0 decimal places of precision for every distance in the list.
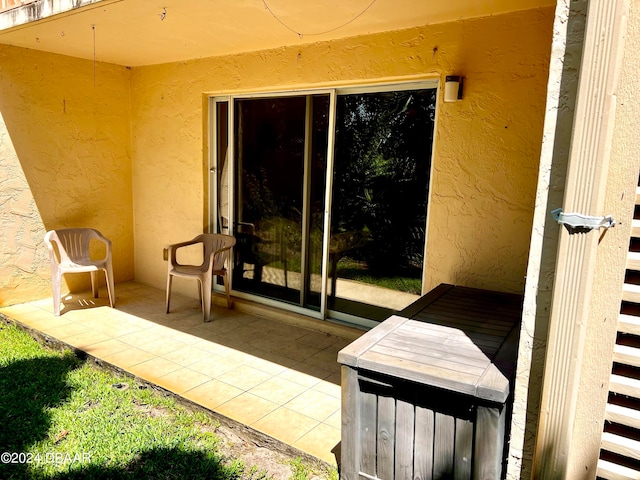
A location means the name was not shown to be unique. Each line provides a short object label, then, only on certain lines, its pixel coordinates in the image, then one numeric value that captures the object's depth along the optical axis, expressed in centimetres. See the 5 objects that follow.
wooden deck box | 190
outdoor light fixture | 339
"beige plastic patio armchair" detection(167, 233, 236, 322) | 466
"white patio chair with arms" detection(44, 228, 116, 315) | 470
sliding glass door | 397
